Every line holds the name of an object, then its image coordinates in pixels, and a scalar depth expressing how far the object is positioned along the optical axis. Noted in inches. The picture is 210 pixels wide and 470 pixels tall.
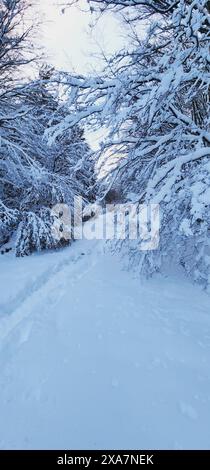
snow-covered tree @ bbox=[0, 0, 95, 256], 397.1
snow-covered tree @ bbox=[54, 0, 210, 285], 195.2
